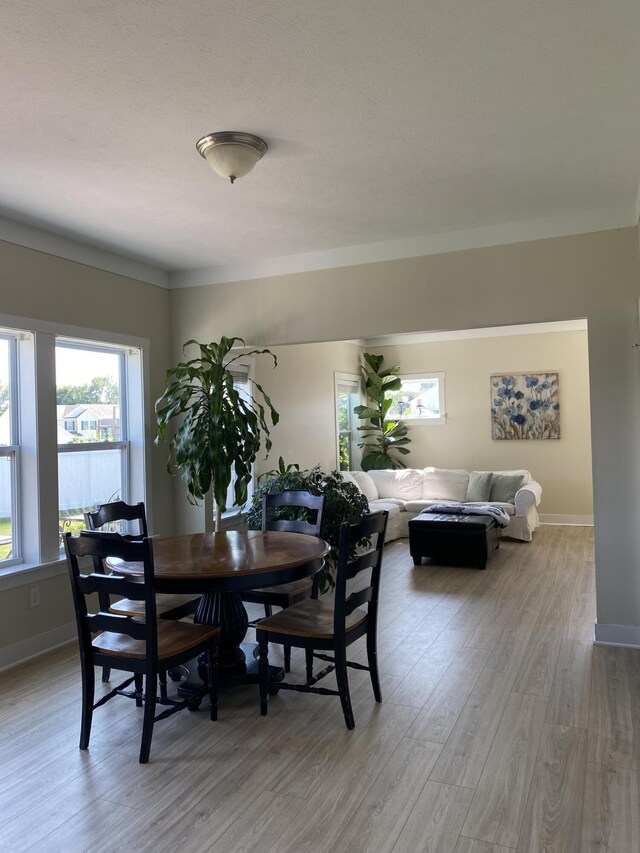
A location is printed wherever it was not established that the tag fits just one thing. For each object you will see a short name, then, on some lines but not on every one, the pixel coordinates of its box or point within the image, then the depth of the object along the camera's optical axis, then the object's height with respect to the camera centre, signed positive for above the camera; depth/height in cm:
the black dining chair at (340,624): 292 -92
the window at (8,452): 394 -7
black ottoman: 608 -106
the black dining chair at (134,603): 331 -88
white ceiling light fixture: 277 +126
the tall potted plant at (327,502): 487 -55
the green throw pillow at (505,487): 760 -71
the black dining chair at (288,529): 348 -62
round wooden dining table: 280 -60
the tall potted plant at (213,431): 445 +3
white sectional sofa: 729 -76
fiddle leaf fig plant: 888 +10
